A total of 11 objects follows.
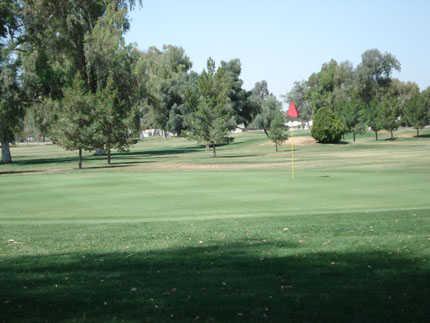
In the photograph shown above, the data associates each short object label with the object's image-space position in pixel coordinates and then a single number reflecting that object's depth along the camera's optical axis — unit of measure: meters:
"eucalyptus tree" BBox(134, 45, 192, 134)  94.56
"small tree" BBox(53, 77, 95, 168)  45.56
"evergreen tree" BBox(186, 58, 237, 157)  59.31
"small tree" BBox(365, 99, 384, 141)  88.54
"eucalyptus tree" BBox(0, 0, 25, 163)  52.94
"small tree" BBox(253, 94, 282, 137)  99.75
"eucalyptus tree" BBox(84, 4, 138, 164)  57.56
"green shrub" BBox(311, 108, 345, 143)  79.31
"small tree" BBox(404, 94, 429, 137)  91.25
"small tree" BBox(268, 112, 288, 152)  70.25
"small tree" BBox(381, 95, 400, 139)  88.31
